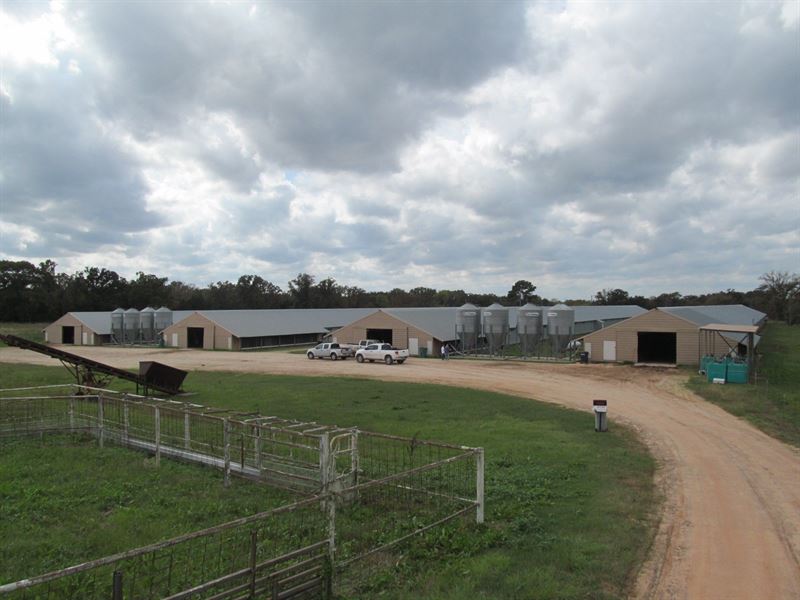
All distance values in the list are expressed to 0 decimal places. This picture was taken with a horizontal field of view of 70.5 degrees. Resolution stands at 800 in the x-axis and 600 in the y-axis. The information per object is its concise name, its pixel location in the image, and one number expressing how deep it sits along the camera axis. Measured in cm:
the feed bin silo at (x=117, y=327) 7100
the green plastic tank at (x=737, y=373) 2764
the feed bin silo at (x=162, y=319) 7019
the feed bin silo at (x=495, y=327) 4950
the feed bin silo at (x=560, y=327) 4706
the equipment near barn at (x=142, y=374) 2348
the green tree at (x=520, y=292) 14412
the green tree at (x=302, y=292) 12206
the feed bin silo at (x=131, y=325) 7012
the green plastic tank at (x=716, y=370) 2822
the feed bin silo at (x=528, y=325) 4803
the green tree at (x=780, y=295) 10919
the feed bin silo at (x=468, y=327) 5084
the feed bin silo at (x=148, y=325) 6994
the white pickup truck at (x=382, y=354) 4262
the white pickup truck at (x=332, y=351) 4638
